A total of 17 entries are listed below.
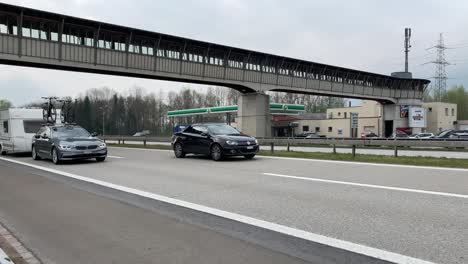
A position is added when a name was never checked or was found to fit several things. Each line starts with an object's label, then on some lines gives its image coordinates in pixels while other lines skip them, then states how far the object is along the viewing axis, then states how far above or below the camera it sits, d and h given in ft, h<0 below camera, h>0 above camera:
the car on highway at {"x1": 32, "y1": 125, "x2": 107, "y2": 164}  51.79 -2.18
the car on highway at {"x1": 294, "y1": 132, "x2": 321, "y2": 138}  208.95 -2.21
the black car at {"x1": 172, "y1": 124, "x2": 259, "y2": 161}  52.37 -1.76
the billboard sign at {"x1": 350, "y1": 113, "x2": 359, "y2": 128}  126.11 +3.26
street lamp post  354.43 +16.59
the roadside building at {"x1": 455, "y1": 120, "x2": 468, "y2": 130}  237.66 +4.35
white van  71.15 +0.14
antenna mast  221.46 +50.57
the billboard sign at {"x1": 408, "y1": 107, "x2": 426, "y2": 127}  216.54 +7.48
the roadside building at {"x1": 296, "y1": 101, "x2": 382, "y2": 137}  229.25 +4.95
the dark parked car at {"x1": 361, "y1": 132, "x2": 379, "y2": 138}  192.79 -1.73
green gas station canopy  240.26 +12.54
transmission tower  252.54 +36.65
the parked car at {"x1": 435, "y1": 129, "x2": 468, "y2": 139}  116.16 -0.54
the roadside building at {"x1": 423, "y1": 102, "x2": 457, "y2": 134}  236.02 +8.45
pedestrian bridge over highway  106.22 +23.64
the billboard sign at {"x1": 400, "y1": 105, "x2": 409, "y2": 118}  223.51 +11.02
